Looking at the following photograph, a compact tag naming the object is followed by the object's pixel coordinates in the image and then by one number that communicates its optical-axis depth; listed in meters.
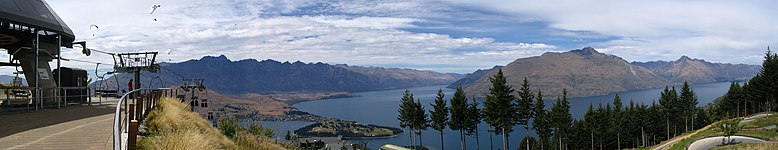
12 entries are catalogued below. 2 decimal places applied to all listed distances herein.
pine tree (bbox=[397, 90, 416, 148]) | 62.94
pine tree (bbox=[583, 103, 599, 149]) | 72.94
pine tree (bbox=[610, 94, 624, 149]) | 79.50
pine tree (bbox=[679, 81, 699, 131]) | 82.81
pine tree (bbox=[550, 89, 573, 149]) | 69.12
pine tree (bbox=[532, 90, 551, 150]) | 65.81
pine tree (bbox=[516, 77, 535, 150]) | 57.93
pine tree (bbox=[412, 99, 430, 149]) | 63.78
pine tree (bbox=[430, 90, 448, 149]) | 65.06
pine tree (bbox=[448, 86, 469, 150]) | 60.76
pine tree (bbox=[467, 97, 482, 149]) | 62.23
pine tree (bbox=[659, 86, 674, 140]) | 81.00
